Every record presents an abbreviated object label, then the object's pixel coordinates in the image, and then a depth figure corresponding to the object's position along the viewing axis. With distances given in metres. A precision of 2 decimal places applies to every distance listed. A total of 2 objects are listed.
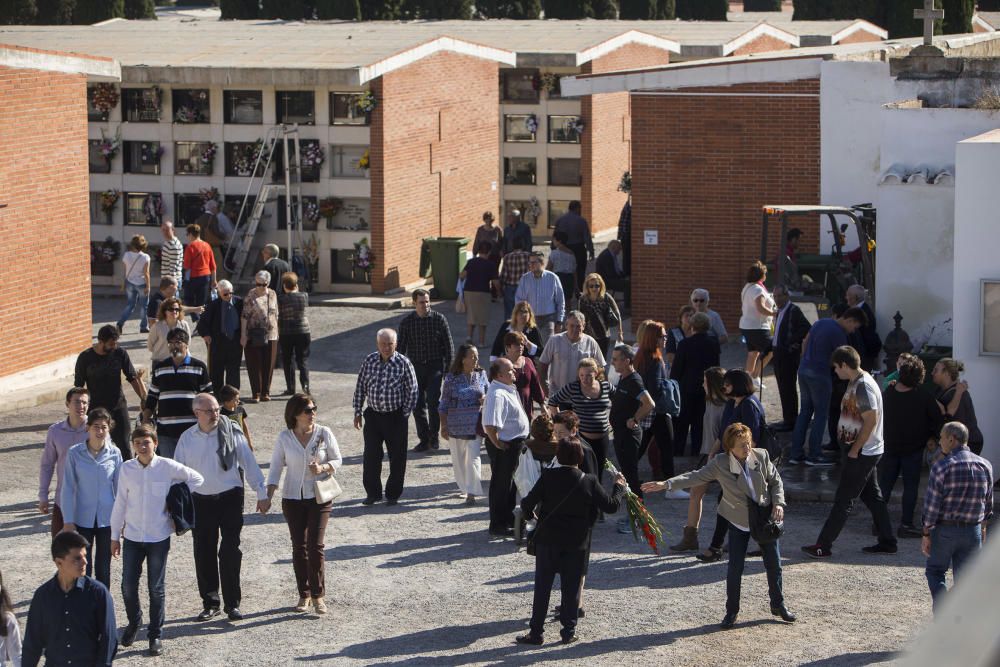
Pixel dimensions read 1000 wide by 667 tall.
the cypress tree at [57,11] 54.12
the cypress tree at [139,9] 57.72
